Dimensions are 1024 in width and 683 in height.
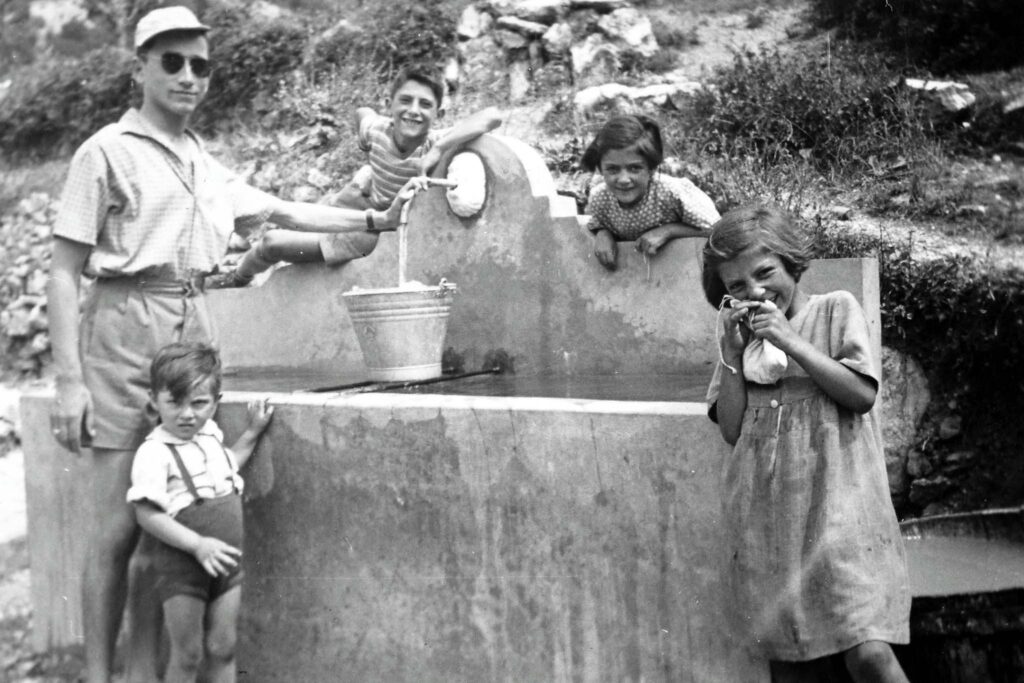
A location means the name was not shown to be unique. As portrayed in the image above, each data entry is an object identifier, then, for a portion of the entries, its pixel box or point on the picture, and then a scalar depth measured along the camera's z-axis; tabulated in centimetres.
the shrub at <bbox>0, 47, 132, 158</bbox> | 1263
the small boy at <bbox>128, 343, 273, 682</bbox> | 344
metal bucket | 469
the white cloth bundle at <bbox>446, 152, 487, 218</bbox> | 535
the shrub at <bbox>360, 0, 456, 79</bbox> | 1112
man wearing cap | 348
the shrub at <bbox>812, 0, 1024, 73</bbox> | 904
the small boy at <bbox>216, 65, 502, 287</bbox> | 588
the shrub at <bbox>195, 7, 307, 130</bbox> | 1191
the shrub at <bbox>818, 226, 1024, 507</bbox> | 681
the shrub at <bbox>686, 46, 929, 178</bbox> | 841
